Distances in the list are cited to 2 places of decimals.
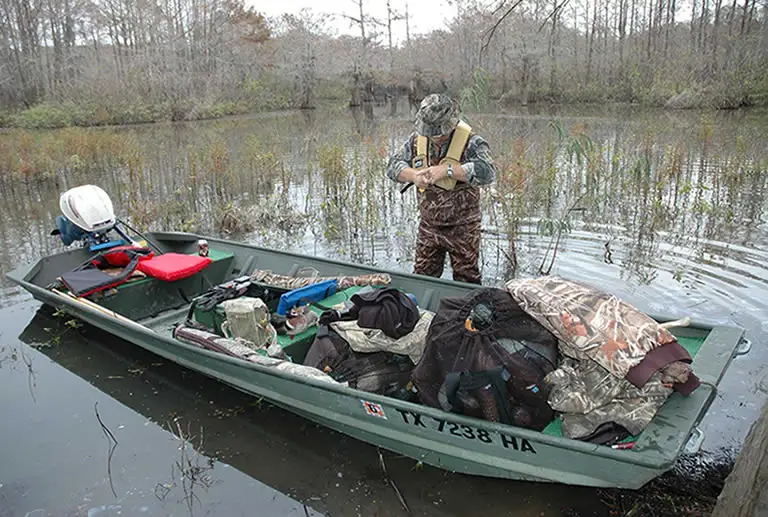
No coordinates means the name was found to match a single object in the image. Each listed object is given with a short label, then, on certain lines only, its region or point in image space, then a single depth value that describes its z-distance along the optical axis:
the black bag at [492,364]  2.65
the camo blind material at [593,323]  2.46
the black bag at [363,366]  3.41
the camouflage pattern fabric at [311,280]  4.40
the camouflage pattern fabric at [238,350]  3.37
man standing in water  4.23
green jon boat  2.46
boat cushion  4.96
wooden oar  4.25
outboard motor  5.30
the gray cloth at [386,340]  3.38
